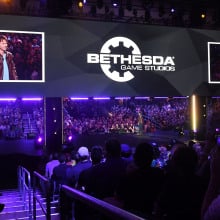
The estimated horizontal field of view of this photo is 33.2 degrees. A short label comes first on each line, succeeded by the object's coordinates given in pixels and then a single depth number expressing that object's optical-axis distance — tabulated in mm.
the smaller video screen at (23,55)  8258
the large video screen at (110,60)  8508
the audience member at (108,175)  3119
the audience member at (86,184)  2875
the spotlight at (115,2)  11373
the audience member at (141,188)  2455
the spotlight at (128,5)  11180
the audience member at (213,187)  1552
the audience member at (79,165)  4574
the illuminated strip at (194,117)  10164
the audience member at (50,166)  6430
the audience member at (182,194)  2082
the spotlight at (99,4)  10715
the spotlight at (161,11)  11531
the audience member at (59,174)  5397
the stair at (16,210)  4996
